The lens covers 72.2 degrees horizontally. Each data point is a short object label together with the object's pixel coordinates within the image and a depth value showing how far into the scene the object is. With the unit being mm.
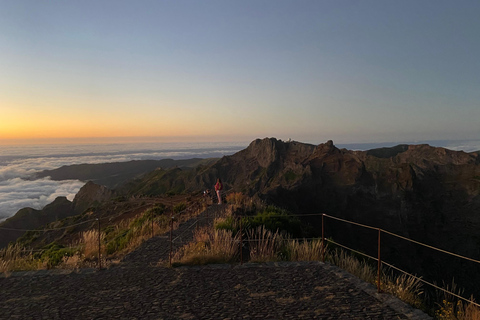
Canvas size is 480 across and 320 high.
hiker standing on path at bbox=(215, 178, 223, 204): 19750
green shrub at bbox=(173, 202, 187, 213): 20945
